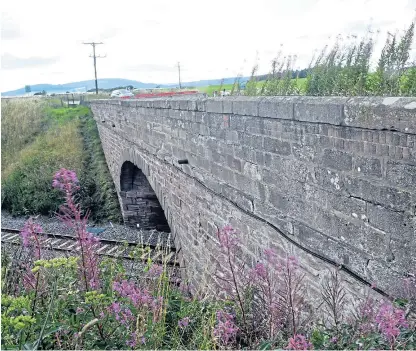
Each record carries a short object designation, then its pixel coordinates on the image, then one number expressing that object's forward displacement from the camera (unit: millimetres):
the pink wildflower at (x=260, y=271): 3822
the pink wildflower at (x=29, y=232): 3732
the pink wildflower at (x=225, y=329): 3298
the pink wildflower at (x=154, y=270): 4527
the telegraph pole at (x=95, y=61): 45109
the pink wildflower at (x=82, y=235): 3416
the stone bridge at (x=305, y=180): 3520
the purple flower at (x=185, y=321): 3897
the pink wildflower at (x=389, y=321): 2555
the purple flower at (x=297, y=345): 2541
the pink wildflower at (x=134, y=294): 3574
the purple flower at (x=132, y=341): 3400
